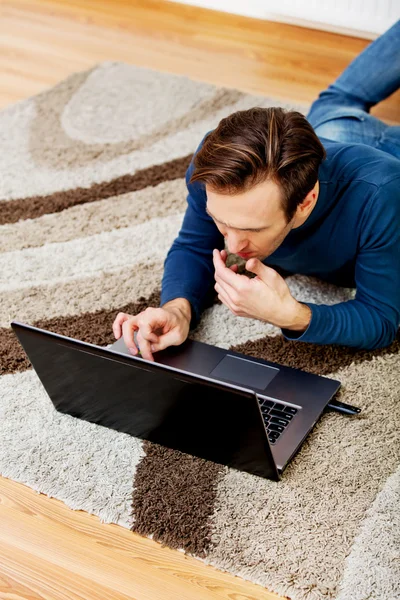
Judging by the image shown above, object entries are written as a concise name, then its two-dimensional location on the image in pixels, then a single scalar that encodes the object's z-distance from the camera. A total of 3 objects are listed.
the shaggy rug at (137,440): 1.14
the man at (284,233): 1.21
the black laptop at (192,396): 1.06
